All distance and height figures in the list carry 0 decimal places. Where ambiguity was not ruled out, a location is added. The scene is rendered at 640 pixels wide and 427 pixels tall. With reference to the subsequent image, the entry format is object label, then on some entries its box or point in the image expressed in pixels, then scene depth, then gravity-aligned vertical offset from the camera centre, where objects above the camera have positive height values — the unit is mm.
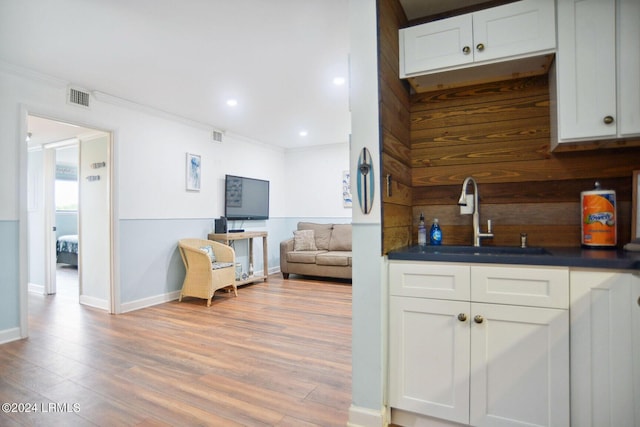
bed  6691 -733
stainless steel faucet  1871 -1
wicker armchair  3996 -742
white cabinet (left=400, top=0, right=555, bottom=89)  1589 +915
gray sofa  5160 -663
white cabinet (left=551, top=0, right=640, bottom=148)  1473 +675
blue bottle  2021 -141
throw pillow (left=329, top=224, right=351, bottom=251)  5637 -440
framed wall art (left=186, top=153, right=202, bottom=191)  4535 +618
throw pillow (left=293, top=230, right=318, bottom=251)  5699 -490
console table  4731 -404
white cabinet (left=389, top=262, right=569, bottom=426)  1346 -640
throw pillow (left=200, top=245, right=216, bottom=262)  4361 -506
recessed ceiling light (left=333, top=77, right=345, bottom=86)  3247 +1363
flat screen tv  5168 +272
